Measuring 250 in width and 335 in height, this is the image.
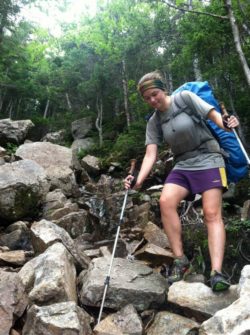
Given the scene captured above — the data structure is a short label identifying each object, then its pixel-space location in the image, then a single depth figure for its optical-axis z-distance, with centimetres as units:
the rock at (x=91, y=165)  1688
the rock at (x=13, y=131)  1692
